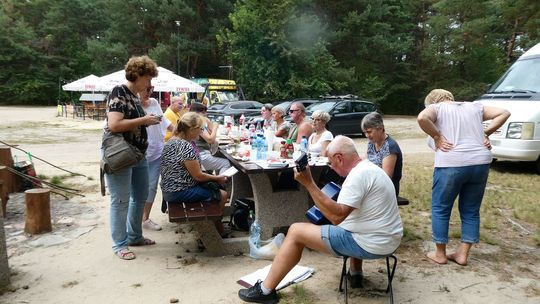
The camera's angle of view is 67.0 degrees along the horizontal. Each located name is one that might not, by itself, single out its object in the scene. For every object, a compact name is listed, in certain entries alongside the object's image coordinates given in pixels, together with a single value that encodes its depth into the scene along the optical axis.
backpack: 4.66
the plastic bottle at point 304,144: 4.40
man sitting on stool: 2.59
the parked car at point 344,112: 13.55
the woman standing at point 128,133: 3.46
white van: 7.11
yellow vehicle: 19.12
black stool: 2.83
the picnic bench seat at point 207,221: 3.51
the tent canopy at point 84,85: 17.55
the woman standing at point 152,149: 4.42
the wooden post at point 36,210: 4.42
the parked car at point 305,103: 15.01
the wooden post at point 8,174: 5.90
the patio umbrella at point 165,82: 12.36
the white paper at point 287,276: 3.27
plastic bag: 3.82
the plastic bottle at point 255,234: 3.96
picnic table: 4.00
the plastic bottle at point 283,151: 4.32
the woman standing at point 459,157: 3.46
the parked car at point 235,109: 14.93
